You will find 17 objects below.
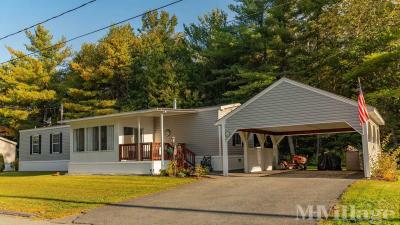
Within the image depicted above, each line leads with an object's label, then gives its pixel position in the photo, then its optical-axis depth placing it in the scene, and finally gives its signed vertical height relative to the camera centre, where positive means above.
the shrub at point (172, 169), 20.09 -1.18
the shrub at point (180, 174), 19.46 -1.39
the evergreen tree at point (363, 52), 27.08 +6.16
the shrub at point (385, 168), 15.95 -1.10
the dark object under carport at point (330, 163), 22.97 -1.22
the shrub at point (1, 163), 34.34 -1.24
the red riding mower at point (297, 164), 24.14 -1.30
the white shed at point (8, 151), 38.22 -0.25
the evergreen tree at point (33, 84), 43.94 +6.93
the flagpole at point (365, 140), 16.11 -0.01
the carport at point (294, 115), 16.95 +1.17
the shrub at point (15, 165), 36.12 -1.49
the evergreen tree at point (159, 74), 37.03 +6.53
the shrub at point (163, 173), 20.32 -1.38
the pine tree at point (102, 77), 39.69 +6.72
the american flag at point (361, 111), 15.95 +1.12
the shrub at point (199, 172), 19.08 -1.29
